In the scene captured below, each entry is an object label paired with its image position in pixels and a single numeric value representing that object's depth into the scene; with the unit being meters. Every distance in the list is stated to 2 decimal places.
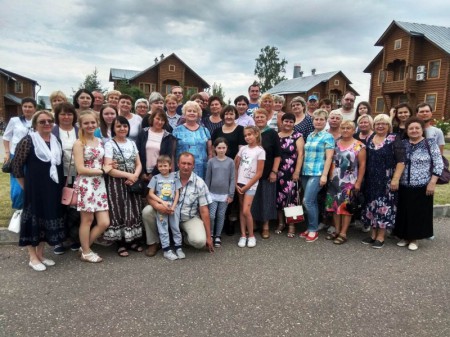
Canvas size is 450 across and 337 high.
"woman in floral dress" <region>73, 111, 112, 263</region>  3.82
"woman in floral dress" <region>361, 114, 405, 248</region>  4.48
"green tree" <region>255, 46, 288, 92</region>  53.00
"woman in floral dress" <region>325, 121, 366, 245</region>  4.70
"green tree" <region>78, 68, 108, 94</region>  32.78
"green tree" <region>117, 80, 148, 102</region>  26.09
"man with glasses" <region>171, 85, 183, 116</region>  5.80
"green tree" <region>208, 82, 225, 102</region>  33.29
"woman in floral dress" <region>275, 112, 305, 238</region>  4.95
